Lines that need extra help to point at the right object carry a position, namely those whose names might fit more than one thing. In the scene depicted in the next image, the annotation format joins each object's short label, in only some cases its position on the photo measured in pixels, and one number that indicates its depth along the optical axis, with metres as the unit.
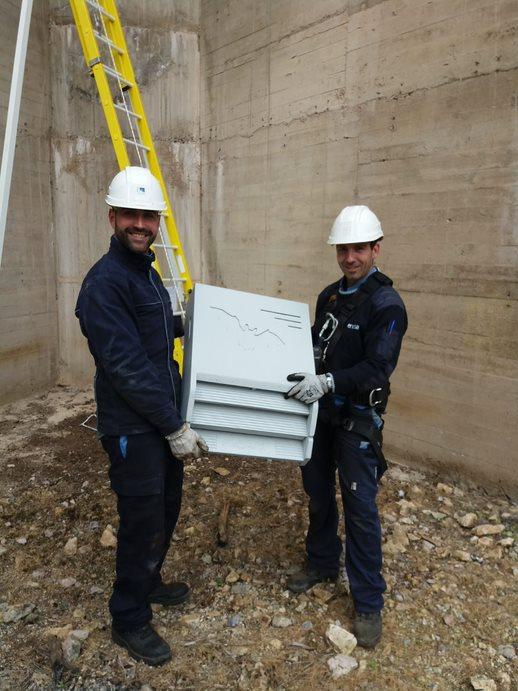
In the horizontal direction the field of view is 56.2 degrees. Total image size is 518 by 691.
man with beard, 1.83
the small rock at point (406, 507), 3.23
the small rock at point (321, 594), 2.39
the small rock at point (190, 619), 2.24
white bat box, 2.00
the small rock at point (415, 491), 3.46
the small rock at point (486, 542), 2.89
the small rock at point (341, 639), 2.08
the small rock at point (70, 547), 2.72
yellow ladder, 3.93
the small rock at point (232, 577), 2.52
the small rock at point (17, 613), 2.23
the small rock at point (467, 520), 3.09
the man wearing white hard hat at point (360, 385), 2.08
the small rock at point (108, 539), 2.78
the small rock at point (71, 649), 1.98
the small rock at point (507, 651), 2.08
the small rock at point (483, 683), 1.89
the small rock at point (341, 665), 1.97
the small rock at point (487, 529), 2.99
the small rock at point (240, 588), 2.45
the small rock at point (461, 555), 2.76
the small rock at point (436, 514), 3.19
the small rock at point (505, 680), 1.92
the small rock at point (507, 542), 2.88
